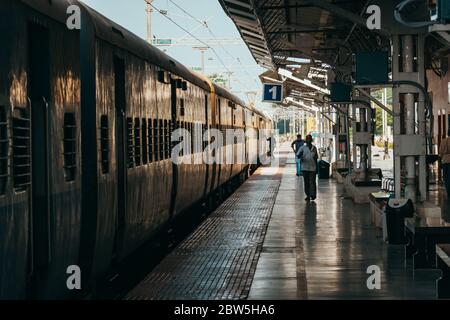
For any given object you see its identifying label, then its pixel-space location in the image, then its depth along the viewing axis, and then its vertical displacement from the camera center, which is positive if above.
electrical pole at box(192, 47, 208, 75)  53.60 +5.20
